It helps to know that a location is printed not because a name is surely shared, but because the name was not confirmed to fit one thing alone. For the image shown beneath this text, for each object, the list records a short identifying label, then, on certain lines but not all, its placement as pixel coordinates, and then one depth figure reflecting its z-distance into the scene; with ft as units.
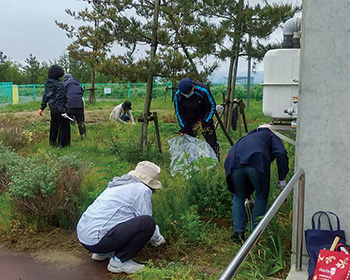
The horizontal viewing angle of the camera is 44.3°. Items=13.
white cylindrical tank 16.02
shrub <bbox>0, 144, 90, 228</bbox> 14.40
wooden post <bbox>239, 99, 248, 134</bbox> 33.22
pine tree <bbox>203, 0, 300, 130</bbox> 29.25
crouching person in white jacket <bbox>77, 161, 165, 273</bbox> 11.39
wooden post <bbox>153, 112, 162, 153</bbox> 22.84
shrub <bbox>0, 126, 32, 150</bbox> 27.79
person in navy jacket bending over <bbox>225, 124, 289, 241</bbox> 12.33
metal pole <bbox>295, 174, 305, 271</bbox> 10.02
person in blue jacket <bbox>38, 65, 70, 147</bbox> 28.02
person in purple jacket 31.96
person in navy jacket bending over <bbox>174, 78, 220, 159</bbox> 21.21
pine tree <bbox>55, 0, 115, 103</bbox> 65.62
